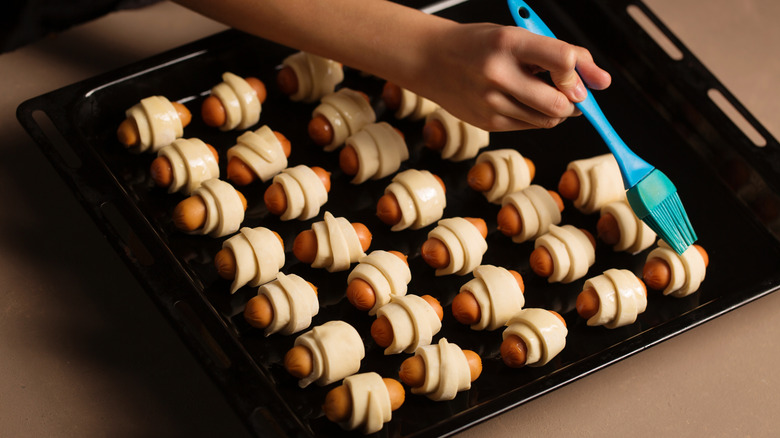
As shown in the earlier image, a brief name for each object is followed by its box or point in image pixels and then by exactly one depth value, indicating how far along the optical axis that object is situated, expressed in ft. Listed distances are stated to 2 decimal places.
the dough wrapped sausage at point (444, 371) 3.25
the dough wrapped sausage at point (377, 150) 3.60
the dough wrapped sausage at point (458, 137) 3.65
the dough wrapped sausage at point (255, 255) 3.40
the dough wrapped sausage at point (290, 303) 3.34
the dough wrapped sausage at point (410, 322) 3.33
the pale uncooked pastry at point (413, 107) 3.74
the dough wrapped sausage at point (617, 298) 3.40
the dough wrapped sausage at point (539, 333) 3.31
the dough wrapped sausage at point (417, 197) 3.53
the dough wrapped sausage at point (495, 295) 3.38
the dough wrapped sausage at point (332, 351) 3.26
